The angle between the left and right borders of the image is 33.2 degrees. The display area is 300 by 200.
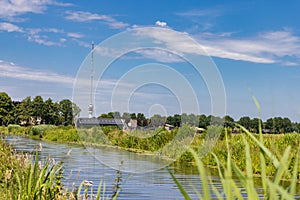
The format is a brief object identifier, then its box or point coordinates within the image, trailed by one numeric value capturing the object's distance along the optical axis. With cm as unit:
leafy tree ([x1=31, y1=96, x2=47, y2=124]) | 7150
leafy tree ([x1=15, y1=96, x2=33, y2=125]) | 7062
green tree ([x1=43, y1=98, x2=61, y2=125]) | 7288
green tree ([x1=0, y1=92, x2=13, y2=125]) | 6850
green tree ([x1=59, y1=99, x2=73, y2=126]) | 7671
